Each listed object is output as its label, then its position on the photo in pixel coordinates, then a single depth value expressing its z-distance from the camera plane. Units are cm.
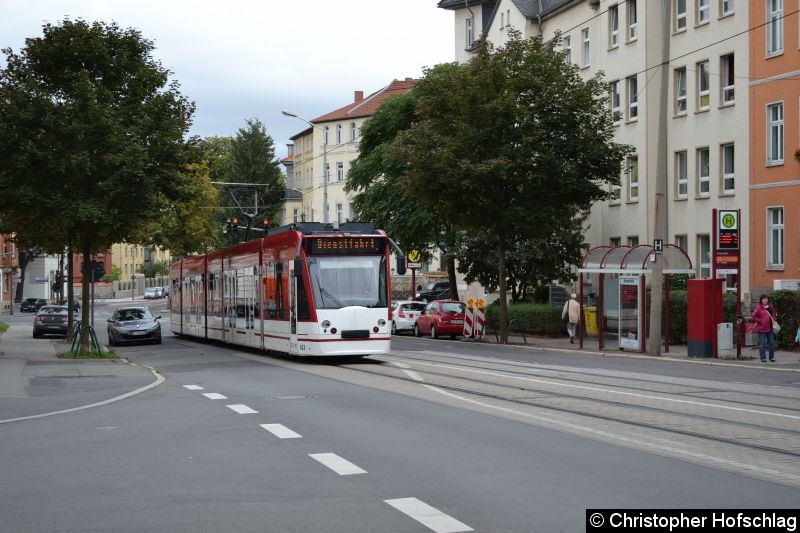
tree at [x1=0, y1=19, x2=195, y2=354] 2878
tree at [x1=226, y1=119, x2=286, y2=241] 11912
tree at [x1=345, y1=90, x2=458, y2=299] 5241
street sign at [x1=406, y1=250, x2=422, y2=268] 5231
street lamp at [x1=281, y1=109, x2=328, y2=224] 5528
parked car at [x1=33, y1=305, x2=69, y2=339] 5175
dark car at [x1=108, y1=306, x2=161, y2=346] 4197
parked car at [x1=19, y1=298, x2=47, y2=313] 10538
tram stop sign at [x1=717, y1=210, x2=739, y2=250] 2830
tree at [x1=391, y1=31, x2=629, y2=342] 3834
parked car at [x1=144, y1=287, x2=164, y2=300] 13050
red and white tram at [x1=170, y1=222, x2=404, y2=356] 2609
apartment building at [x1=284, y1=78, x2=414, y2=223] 10731
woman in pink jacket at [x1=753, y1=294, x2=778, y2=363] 2750
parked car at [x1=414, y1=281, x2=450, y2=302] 7250
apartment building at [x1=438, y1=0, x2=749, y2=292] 4350
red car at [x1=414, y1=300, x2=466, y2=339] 4644
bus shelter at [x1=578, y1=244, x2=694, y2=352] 3256
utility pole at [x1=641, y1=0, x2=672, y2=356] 3023
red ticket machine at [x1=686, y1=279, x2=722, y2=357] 2950
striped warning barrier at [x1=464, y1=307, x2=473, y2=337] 4350
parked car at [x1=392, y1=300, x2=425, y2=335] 5112
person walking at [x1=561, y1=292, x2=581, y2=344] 3978
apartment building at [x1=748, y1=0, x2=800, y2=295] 3906
